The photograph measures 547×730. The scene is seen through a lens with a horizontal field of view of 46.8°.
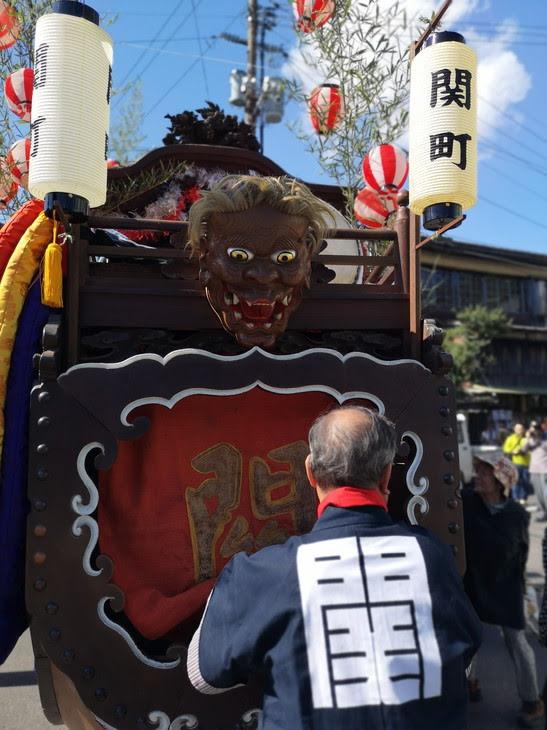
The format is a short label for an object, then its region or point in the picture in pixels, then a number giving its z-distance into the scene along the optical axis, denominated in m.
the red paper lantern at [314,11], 4.52
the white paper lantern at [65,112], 2.26
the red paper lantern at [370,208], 4.19
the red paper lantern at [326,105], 4.67
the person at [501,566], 3.86
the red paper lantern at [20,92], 3.82
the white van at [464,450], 11.26
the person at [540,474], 6.33
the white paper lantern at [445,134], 2.60
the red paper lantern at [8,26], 3.93
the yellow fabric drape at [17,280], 2.44
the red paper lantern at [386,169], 4.16
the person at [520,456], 11.11
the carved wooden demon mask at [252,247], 2.31
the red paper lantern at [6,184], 3.85
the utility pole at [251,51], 11.80
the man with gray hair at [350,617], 1.46
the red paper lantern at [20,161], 3.64
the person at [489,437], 17.63
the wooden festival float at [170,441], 2.20
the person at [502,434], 16.97
